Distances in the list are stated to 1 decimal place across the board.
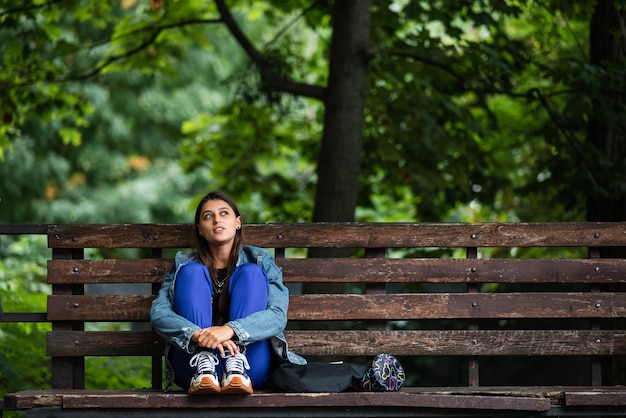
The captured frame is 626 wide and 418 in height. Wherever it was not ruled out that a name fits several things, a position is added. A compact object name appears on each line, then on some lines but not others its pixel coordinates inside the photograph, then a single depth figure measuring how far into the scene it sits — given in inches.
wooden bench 436.1
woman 375.2
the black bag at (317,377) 387.9
